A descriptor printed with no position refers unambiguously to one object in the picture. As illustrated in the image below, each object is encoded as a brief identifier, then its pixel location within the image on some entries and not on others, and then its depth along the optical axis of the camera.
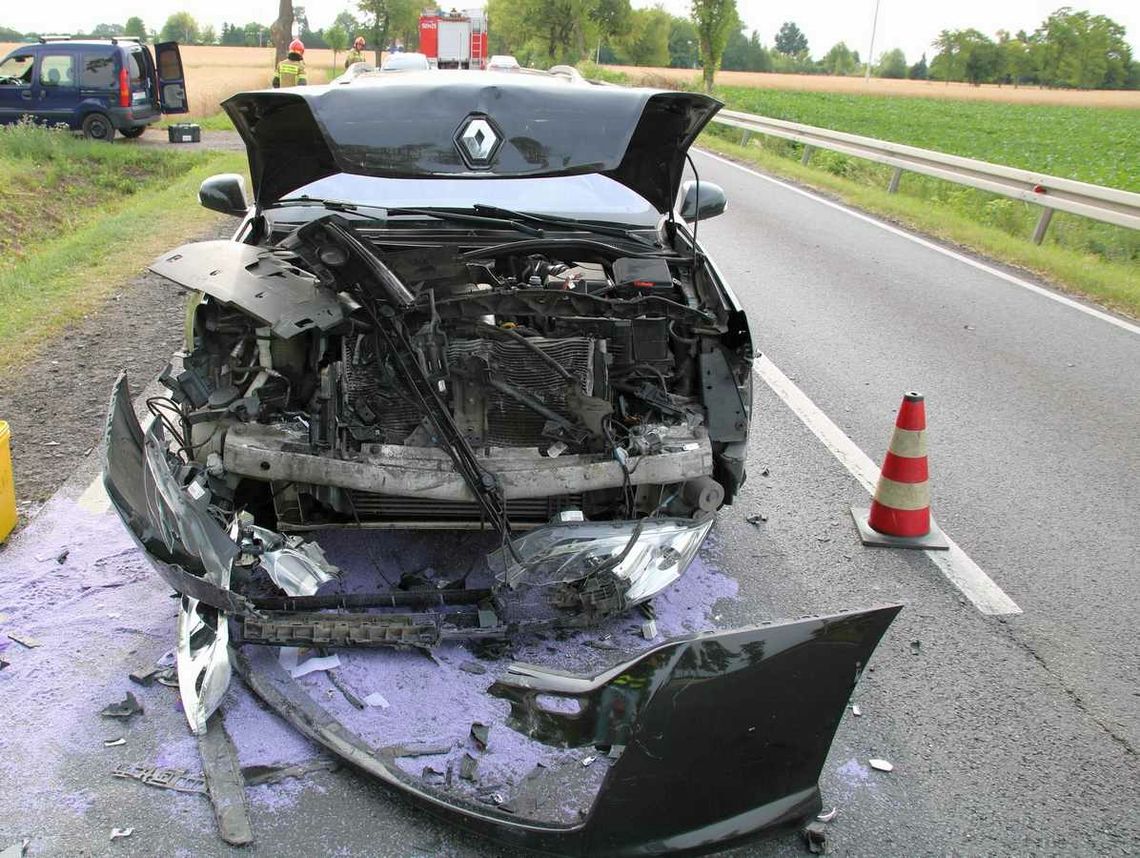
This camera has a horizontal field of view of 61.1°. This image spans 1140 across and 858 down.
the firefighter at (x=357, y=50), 19.28
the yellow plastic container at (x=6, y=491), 4.16
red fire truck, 29.66
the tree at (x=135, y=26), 102.21
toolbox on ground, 19.20
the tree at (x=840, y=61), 118.69
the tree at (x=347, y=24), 70.03
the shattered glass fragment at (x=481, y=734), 3.11
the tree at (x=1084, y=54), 91.88
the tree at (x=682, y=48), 109.90
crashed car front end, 2.63
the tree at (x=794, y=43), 129.12
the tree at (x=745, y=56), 112.12
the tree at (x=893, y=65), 115.25
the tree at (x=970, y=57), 95.19
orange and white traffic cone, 4.62
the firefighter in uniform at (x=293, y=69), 16.05
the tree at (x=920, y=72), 104.75
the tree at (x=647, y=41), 69.19
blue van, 18.09
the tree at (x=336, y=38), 67.25
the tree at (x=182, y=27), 112.44
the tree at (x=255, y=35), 100.67
